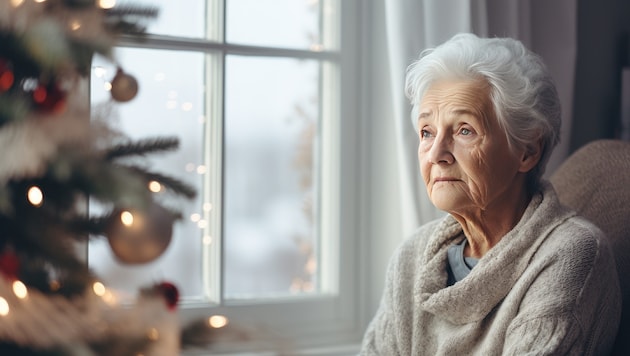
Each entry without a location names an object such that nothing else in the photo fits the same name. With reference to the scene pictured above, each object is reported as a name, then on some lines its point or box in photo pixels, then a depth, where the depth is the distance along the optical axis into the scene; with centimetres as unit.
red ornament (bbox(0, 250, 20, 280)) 142
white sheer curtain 219
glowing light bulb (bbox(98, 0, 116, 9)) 149
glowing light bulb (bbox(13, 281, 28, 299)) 142
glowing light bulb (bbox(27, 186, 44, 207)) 146
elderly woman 185
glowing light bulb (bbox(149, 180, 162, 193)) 152
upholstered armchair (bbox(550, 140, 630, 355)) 201
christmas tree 142
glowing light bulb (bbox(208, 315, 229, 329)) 152
